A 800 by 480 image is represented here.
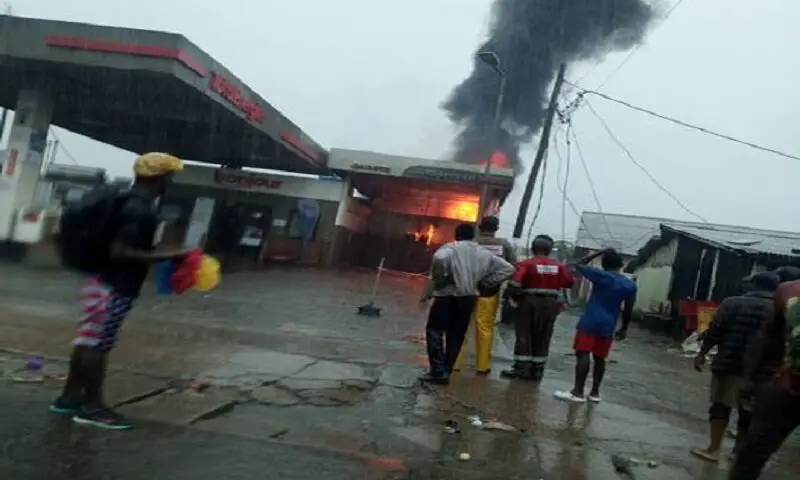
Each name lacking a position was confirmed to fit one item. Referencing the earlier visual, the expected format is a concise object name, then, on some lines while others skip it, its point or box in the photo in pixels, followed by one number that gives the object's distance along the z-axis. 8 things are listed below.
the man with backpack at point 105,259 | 3.79
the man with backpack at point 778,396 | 3.20
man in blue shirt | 6.41
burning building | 24.06
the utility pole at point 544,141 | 19.61
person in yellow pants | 7.06
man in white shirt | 6.34
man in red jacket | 7.12
